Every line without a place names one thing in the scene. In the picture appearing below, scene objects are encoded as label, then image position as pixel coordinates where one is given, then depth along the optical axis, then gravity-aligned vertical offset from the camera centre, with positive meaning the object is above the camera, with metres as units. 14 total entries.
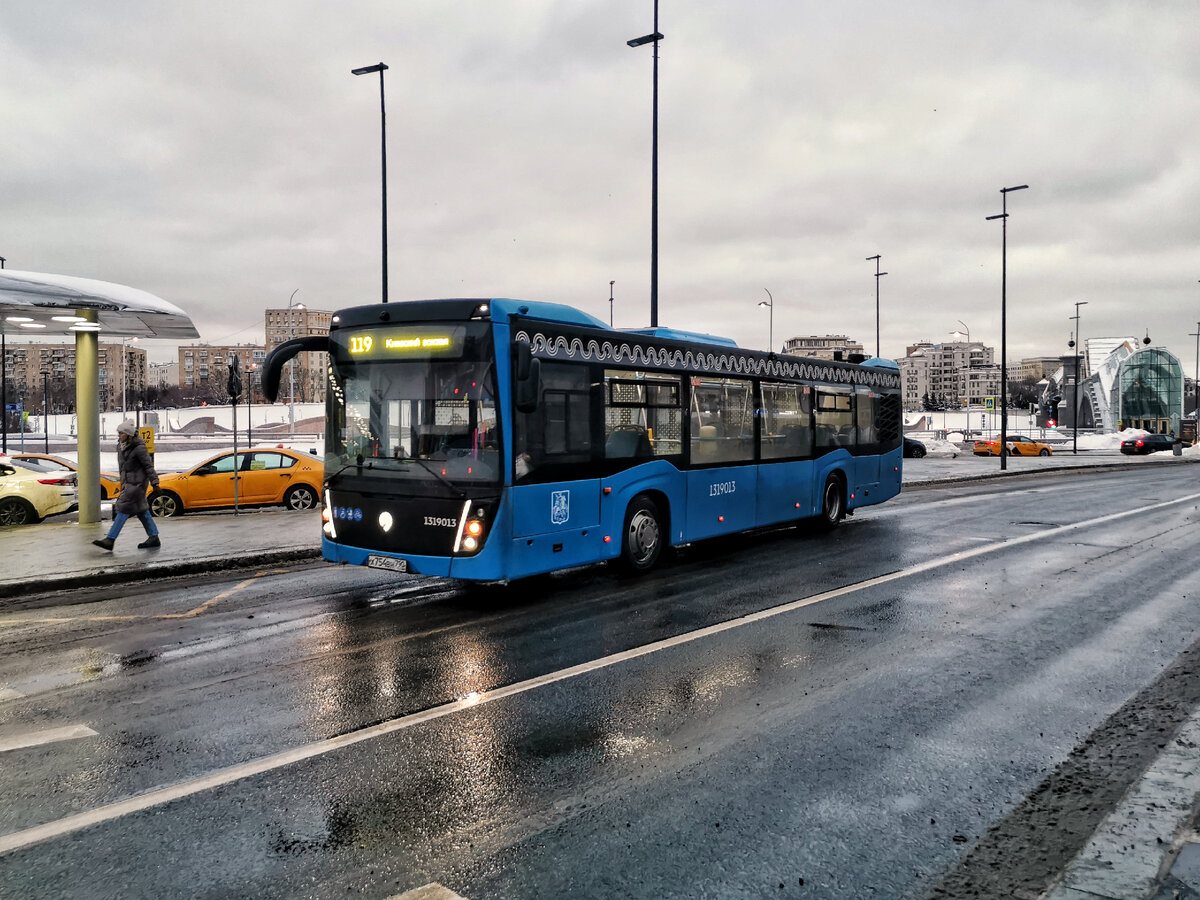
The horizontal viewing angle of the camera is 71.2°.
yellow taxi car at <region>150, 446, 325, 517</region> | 17.64 -1.07
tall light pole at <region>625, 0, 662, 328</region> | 19.06 +5.87
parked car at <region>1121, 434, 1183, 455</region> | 54.66 -1.19
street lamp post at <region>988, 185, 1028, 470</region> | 34.62 +5.54
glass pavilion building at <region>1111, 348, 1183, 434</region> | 103.50 +4.81
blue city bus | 8.38 -0.08
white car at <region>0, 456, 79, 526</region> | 15.93 -1.13
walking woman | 11.54 -0.62
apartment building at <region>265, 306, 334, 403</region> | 145.25 +15.60
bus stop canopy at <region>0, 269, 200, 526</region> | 13.27 +2.09
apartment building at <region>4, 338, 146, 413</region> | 156.62 +13.52
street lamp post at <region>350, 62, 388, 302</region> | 22.11 +7.98
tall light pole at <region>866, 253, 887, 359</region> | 49.22 +8.35
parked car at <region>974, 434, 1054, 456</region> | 50.28 -1.29
